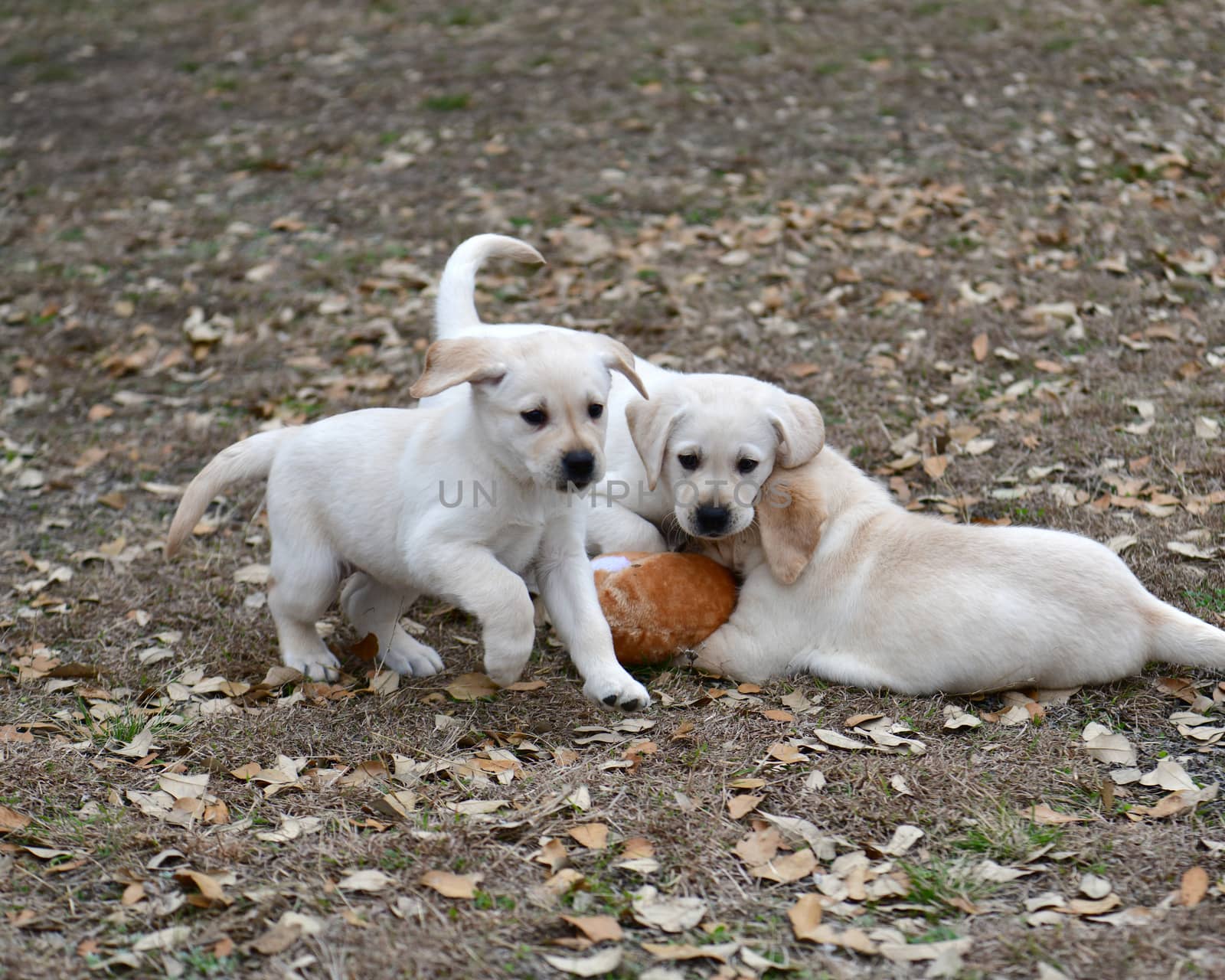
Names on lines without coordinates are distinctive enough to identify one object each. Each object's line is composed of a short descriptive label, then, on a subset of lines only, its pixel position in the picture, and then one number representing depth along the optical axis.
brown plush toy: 3.93
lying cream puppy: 3.61
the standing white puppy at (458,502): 3.57
